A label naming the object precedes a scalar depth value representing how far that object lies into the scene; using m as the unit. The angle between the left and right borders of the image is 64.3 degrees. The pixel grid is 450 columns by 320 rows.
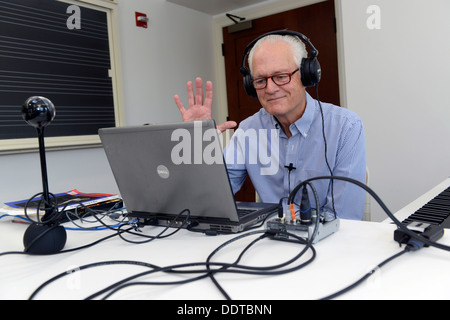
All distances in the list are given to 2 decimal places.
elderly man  1.24
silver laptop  0.75
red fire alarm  2.70
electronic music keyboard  0.87
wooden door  2.74
